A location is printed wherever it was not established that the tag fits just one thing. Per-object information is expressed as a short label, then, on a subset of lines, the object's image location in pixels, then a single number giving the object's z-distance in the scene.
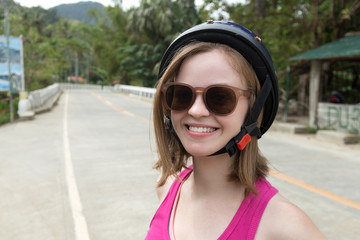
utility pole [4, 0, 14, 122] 13.90
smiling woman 1.29
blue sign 15.34
